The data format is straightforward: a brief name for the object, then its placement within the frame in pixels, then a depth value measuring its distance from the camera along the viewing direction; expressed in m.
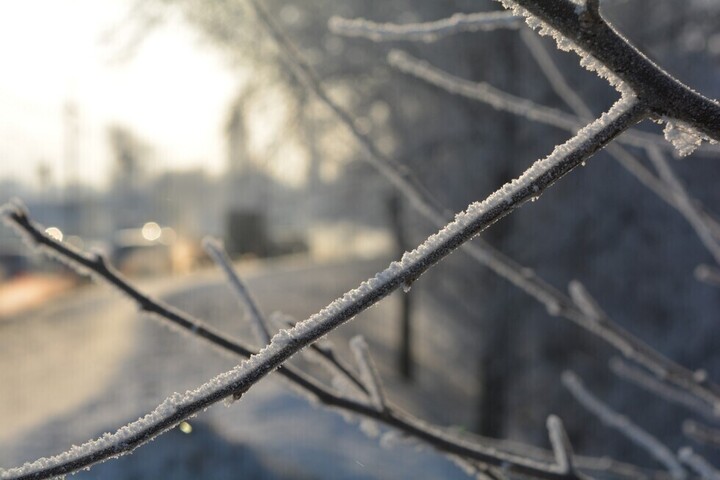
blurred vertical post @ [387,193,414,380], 9.20
